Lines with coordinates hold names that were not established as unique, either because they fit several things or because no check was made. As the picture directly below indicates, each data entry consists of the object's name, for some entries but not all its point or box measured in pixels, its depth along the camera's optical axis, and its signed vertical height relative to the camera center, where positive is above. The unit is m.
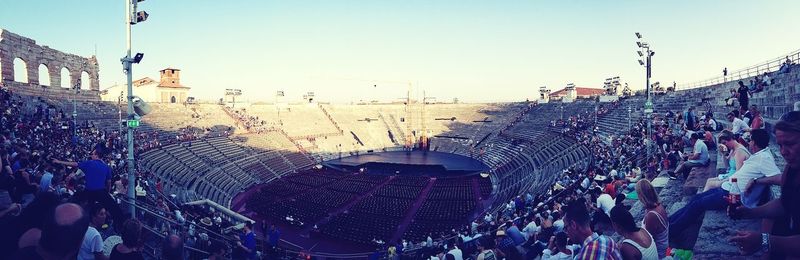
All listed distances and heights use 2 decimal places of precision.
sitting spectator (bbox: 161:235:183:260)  4.75 -1.60
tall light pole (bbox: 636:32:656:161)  21.12 +3.46
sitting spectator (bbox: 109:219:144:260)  4.48 -1.45
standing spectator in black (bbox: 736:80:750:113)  13.96 +0.60
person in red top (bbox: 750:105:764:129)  9.73 -0.21
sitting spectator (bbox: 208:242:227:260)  9.86 -3.44
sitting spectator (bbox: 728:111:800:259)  3.29 -0.92
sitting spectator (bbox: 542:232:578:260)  5.76 -2.05
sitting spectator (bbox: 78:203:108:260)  4.87 -1.60
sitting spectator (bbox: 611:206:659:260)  4.19 -1.38
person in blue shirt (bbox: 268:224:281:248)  18.11 -5.66
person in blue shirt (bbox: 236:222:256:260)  11.41 -4.03
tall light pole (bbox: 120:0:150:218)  9.90 +1.55
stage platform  41.16 -5.41
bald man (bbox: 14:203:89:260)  3.53 -1.05
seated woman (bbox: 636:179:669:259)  4.81 -1.29
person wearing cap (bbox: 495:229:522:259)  7.06 -2.96
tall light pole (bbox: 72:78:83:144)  21.47 -0.63
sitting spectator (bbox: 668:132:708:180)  9.76 -1.14
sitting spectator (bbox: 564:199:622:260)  3.91 -1.33
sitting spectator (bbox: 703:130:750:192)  6.33 -0.69
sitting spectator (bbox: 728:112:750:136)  11.02 -0.35
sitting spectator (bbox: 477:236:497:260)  7.79 -3.26
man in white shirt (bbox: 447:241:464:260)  10.58 -3.79
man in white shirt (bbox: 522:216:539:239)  11.66 -3.44
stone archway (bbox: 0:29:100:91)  27.50 +4.84
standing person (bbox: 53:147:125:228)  6.98 -1.25
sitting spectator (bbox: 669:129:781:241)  4.86 -1.03
